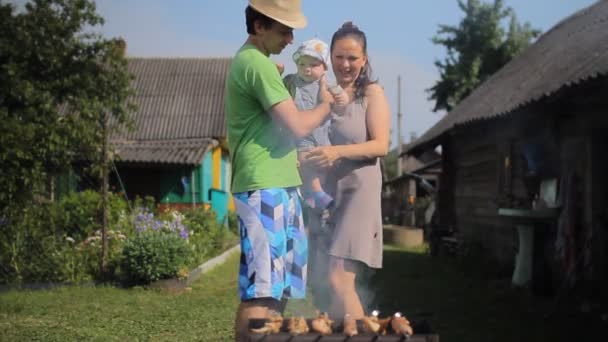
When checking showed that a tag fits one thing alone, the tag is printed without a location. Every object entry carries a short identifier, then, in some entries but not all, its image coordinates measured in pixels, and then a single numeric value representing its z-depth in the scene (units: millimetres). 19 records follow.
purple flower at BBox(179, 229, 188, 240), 9487
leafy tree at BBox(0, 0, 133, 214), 9352
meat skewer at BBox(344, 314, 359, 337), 2553
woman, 3262
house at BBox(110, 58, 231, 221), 18297
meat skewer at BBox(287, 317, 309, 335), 2652
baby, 3355
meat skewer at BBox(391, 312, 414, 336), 2506
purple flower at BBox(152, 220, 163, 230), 9400
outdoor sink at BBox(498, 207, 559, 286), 7875
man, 2762
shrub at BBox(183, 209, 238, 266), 11609
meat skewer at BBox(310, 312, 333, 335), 2656
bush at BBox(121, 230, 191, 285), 8312
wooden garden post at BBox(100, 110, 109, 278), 8852
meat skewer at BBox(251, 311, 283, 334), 2585
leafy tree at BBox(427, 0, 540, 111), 27984
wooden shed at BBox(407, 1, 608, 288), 7203
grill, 2428
